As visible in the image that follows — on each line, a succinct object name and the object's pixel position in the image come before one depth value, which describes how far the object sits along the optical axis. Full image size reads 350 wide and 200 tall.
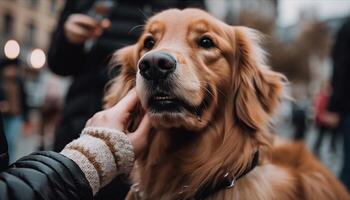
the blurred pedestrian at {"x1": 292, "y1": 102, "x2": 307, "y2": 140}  12.41
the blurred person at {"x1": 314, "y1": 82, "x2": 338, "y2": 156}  8.19
